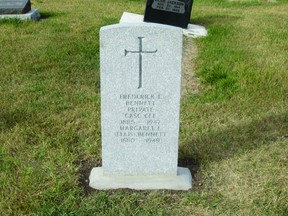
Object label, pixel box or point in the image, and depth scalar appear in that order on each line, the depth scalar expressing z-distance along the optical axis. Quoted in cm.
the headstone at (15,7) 871
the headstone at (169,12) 788
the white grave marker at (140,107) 276
